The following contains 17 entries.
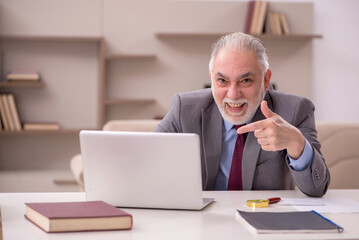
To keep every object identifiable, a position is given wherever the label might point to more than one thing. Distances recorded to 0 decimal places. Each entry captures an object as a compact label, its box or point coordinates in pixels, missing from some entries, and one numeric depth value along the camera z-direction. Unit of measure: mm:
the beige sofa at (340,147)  2996
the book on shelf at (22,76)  4865
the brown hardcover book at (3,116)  4844
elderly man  2133
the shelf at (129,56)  4980
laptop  1543
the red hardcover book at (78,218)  1331
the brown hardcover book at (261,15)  5078
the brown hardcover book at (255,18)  5094
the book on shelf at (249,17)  5141
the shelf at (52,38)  4891
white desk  1314
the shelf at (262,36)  5027
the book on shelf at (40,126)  4895
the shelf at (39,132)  4855
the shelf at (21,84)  4832
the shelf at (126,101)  4989
